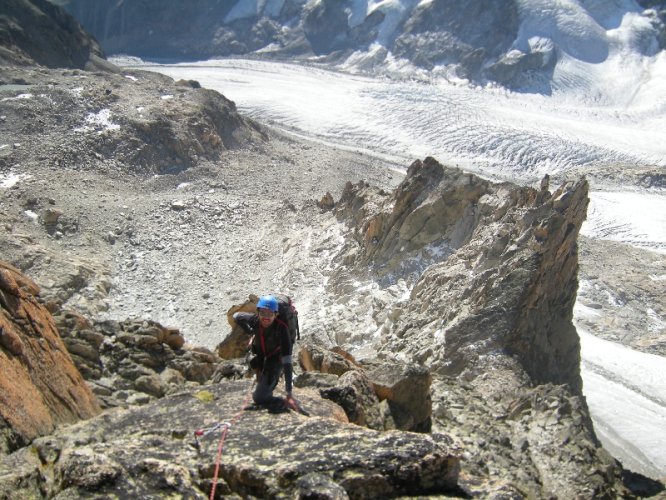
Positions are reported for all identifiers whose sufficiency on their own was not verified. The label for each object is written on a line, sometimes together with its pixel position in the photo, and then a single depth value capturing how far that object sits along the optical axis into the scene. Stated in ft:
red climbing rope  16.44
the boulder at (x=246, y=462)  15.55
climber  21.65
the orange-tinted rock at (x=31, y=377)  19.15
